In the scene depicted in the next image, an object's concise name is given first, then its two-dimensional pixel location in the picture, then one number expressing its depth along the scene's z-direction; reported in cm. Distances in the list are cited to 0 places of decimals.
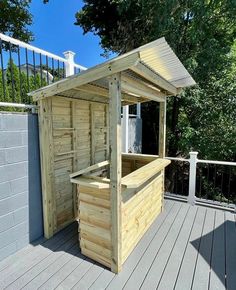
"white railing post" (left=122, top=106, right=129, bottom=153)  498
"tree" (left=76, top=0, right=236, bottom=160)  509
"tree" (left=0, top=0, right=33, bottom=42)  1023
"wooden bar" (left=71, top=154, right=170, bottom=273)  222
